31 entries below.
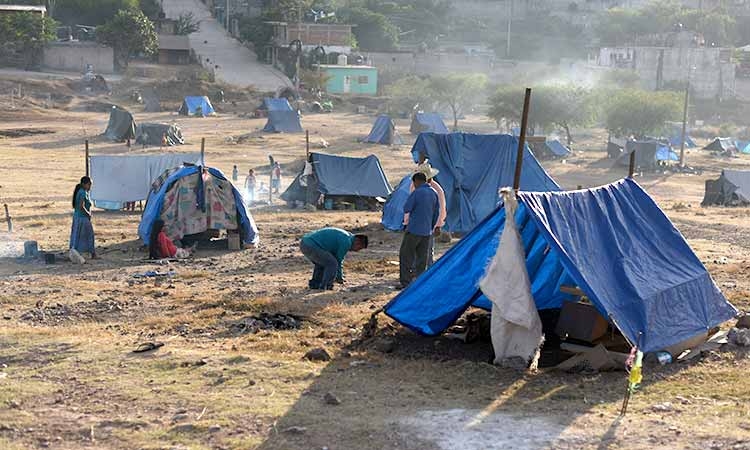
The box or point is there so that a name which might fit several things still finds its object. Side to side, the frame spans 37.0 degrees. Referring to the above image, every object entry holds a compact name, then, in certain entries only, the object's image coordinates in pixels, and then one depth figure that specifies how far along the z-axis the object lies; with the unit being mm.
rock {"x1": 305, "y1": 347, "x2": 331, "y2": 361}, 9938
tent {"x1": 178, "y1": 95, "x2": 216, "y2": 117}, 53562
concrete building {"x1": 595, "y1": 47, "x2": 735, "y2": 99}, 80188
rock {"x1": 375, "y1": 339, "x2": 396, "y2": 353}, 10352
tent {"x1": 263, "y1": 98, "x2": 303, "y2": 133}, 47344
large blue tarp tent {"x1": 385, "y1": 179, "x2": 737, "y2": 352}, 9883
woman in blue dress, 16203
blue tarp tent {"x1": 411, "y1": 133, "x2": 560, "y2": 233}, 19969
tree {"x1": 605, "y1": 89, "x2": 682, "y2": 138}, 51312
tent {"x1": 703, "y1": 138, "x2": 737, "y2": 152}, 52266
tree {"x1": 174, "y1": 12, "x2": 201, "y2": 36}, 78812
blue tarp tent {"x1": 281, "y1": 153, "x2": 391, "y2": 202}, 24438
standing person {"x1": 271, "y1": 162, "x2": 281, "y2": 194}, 26784
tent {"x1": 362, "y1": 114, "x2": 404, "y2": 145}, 45500
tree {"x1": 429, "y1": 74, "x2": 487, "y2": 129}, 63469
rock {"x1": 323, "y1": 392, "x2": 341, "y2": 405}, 8570
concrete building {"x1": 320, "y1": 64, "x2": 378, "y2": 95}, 70875
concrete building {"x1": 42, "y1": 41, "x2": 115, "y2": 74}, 66750
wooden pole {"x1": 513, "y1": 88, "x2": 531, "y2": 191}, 9836
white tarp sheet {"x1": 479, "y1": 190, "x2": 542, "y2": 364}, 9656
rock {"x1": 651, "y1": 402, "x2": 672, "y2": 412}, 8664
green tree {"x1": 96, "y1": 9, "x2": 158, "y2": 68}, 66500
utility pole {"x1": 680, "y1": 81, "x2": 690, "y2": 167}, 43938
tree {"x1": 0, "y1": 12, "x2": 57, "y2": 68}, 62781
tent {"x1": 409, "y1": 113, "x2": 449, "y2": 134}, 50031
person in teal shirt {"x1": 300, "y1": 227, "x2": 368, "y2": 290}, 13131
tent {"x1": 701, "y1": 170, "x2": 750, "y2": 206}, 30625
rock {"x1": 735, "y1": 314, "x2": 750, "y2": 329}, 11398
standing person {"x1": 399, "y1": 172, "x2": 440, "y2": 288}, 12820
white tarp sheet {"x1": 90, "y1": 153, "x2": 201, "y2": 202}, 22844
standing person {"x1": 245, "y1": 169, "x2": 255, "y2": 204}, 25539
